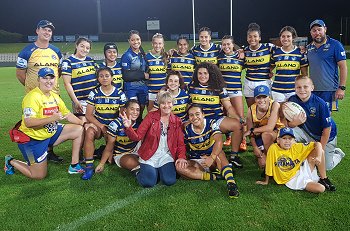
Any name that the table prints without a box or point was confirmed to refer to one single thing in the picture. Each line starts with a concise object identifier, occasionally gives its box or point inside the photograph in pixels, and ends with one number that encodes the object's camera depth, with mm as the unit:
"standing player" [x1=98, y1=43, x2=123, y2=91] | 4855
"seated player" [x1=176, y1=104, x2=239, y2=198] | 3787
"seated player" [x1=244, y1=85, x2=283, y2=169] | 3943
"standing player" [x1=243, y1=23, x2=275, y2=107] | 4969
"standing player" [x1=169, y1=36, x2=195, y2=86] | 5156
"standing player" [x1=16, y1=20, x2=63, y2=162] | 4848
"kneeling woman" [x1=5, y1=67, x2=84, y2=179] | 3883
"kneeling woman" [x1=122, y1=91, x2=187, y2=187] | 3803
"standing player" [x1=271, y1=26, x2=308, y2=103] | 4750
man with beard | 4512
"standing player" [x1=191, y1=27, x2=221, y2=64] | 5113
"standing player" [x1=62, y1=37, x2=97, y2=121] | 4809
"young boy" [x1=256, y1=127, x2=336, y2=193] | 3477
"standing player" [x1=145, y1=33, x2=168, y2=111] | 5191
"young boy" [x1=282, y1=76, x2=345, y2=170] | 3771
